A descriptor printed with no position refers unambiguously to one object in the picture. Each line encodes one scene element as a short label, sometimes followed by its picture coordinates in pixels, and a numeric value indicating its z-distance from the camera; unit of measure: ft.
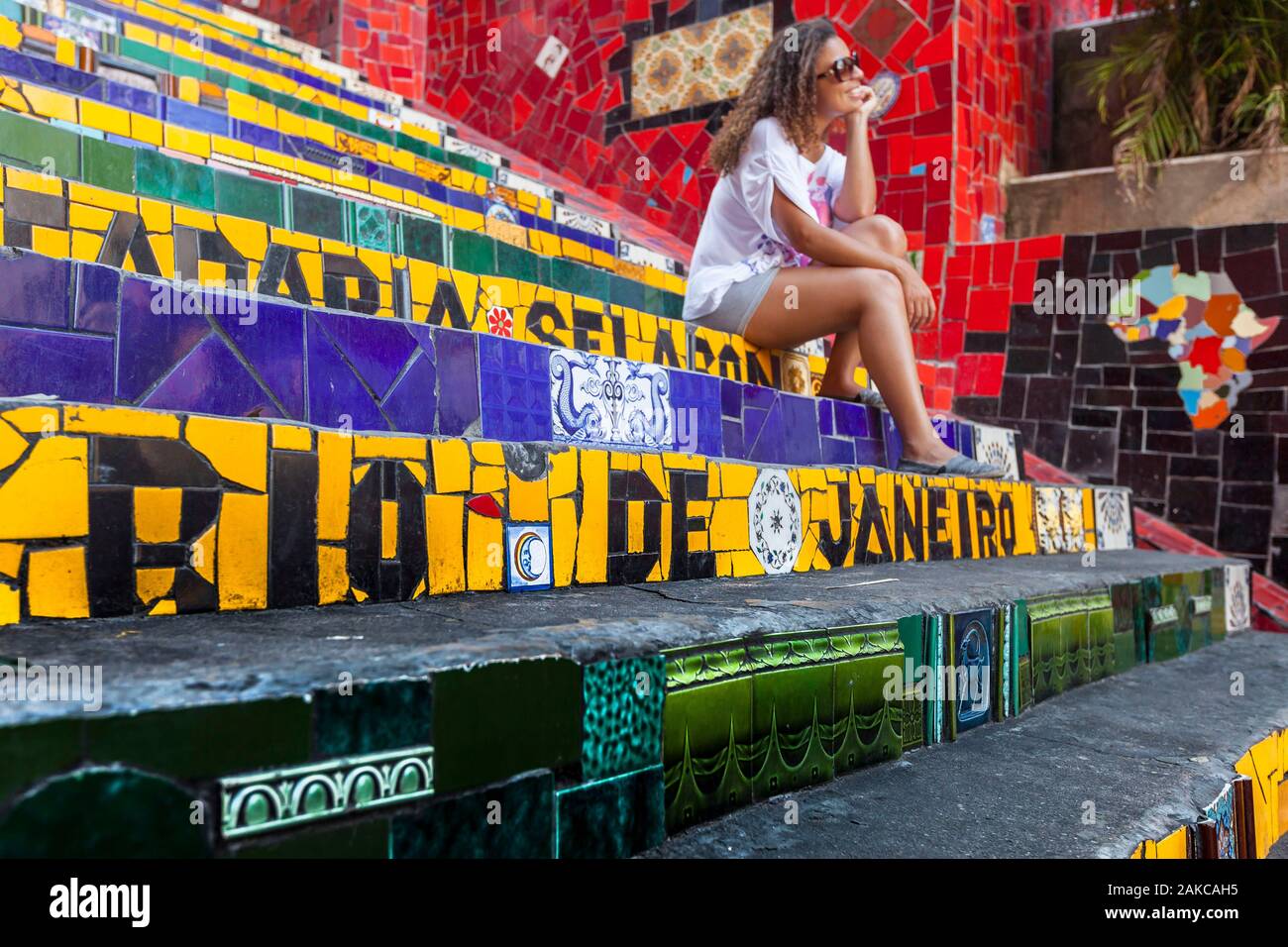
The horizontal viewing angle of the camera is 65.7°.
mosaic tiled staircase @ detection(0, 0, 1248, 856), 2.26
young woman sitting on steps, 8.54
